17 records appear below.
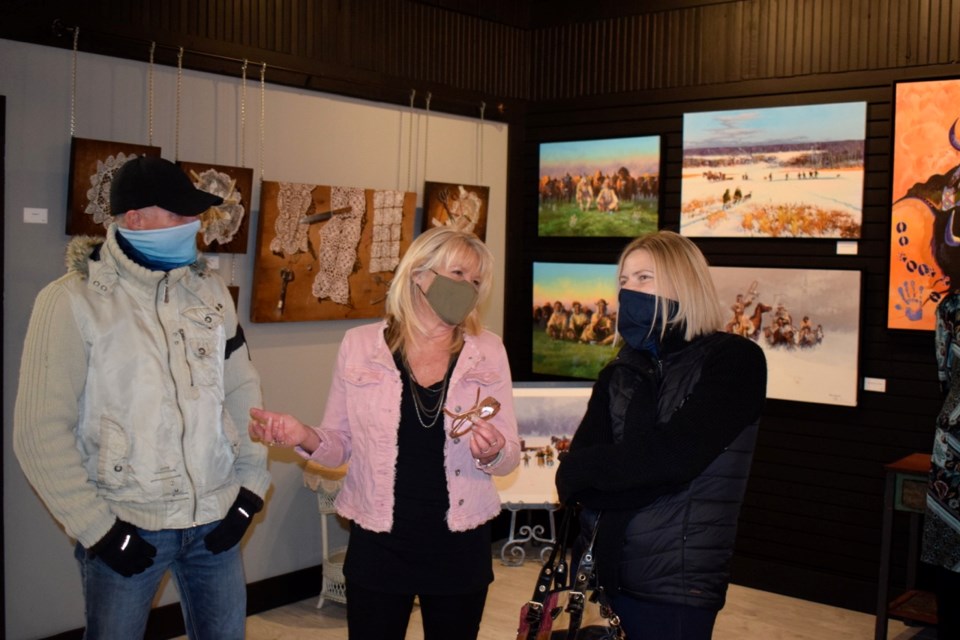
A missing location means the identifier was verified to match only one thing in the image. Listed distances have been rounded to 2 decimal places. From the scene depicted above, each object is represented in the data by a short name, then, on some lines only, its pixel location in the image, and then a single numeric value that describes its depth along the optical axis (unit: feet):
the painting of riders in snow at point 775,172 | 16.53
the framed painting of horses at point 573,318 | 19.43
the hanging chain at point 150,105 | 14.44
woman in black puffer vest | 7.30
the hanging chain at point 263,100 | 15.89
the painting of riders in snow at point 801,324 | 16.56
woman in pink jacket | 8.19
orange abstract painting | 15.52
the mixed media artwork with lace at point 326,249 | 15.87
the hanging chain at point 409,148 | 18.35
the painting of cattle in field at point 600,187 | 18.85
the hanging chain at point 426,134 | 18.65
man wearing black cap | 7.48
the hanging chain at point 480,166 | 19.81
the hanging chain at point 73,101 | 13.64
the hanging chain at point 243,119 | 15.66
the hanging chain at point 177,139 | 14.78
